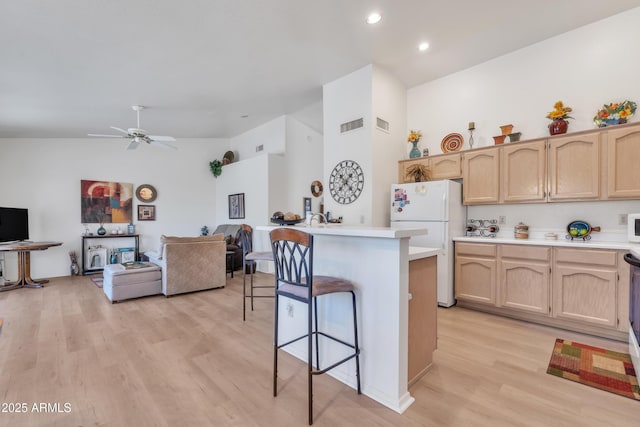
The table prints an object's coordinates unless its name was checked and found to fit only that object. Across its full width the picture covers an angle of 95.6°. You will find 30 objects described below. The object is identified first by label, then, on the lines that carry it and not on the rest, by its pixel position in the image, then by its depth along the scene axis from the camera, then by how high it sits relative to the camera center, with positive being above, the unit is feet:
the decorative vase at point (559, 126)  10.84 +3.08
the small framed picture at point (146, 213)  22.66 -0.10
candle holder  13.46 +3.36
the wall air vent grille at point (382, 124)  13.57 +4.07
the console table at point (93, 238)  20.02 -1.99
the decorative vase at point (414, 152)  14.75 +2.92
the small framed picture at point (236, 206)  22.68 +0.40
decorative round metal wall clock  13.83 +1.39
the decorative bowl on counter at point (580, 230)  10.49 -0.80
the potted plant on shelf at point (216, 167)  24.86 +3.78
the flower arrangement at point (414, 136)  14.80 +3.76
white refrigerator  12.14 -0.33
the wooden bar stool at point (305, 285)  5.62 -1.62
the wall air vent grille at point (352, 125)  13.61 +4.08
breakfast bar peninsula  5.96 -2.12
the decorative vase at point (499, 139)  12.20 +2.97
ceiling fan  14.74 +3.89
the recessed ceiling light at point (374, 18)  9.81 +6.59
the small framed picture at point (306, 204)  21.53 +0.47
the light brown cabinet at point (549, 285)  9.14 -2.72
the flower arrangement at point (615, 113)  9.79 +3.25
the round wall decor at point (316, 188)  22.06 +1.69
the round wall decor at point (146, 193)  22.58 +1.47
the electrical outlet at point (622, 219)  10.02 -0.40
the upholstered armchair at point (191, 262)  14.25 -2.64
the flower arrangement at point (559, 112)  10.80 +3.59
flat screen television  16.29 -0.66
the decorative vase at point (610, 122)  9.82 +2.94
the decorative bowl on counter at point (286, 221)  8.80 -0.32
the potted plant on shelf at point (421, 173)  13.67 +1.72
